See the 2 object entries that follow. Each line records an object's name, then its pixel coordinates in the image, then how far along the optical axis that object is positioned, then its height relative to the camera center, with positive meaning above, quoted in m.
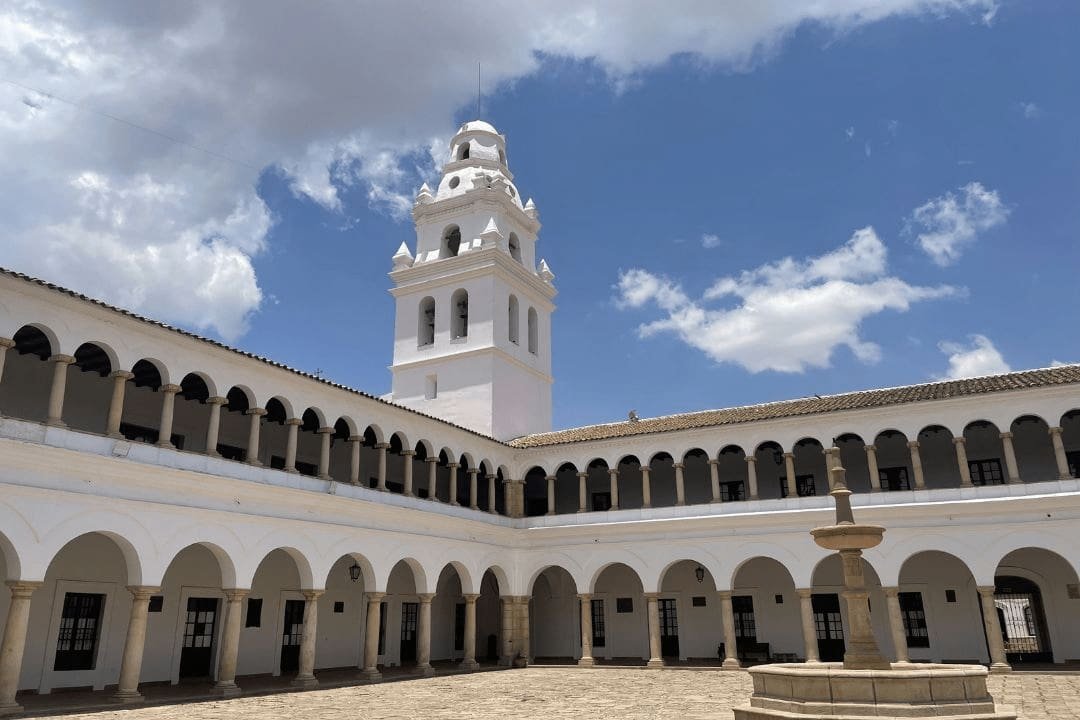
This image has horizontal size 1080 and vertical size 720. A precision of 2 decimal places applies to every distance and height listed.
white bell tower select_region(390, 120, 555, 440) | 28.08 +10.65
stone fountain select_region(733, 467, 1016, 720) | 8.87 -0.98
